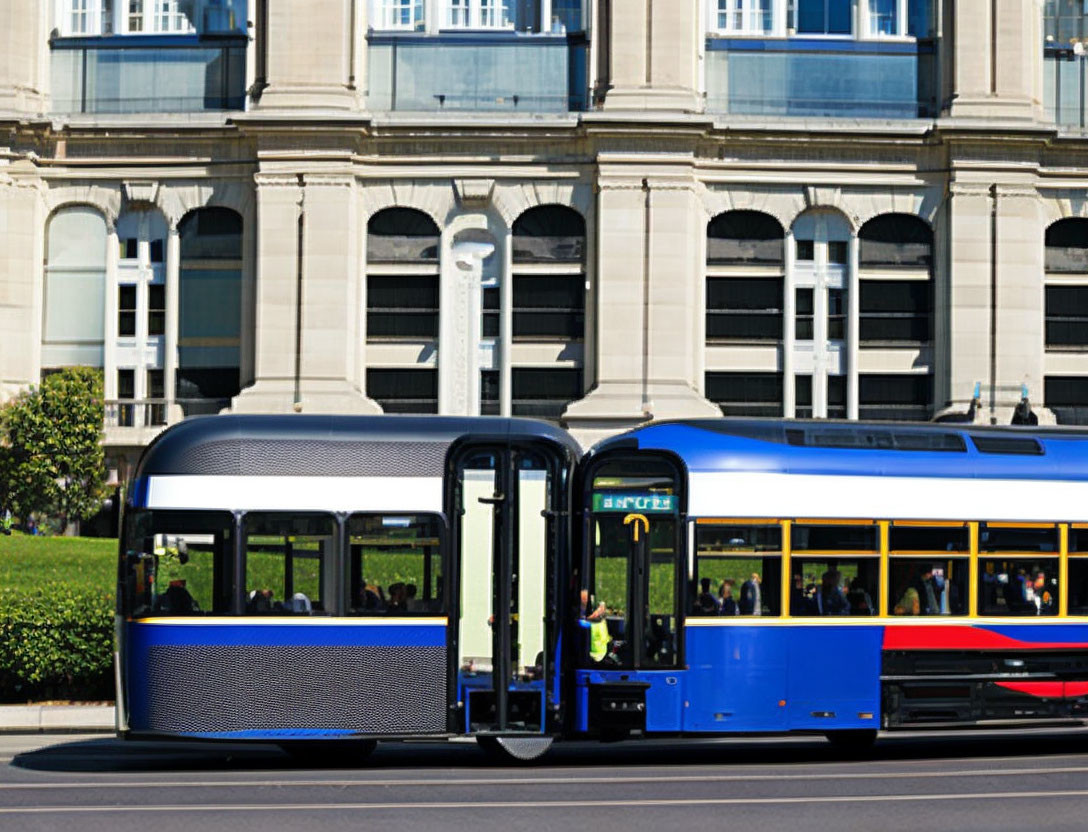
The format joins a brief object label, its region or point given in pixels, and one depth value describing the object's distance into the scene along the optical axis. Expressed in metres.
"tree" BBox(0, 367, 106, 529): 49.31
